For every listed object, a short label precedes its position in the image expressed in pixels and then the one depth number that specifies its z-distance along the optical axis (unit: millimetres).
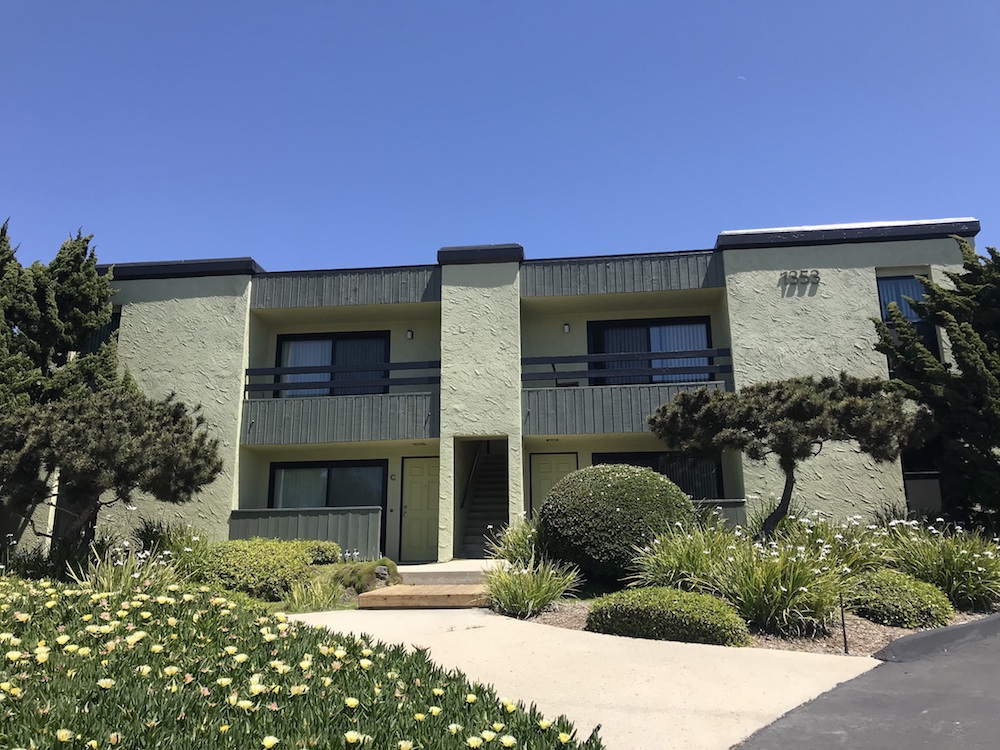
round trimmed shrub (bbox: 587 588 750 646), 7609
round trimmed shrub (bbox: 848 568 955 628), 8430
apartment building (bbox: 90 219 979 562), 15883
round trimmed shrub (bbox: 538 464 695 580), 10438
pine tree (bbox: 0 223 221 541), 11305
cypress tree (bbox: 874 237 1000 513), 12664
